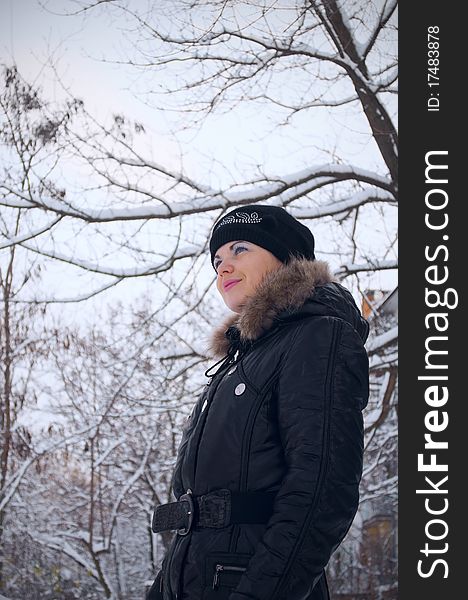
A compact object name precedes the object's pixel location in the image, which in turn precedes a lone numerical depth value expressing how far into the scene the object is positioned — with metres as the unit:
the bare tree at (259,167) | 4.73
